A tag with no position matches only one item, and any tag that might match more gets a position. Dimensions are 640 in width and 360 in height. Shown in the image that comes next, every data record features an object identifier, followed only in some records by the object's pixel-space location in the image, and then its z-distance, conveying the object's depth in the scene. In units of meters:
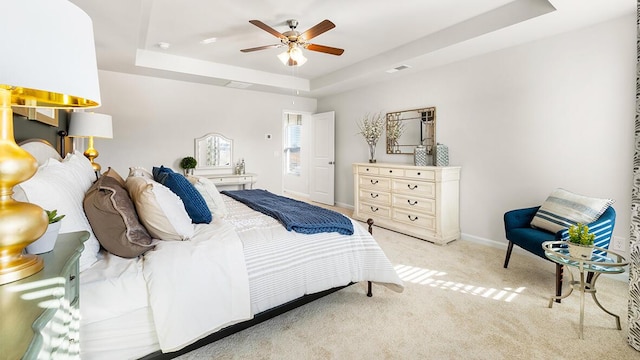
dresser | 3.82
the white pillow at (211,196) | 2.32
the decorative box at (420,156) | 4.19
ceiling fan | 2.95
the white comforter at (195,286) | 1.41
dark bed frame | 1.50
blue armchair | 2.38
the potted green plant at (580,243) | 1.89
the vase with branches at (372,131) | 5.02
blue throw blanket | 2.05
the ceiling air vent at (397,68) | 4.21
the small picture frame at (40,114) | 1.82
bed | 1.31
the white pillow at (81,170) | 1.69
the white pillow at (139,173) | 2.39
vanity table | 5.13
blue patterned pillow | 2.50
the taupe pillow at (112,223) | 1.46
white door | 6.20
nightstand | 0.55
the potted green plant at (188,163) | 4.98
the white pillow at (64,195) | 1.22
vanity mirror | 5.24
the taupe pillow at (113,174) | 1.98
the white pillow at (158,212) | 1.62
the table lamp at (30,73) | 0.70
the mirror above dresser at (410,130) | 4.34
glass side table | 1.82
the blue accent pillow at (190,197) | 2.04
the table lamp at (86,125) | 2.99
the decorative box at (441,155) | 4.01
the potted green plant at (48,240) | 0.94
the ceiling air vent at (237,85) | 5.02
